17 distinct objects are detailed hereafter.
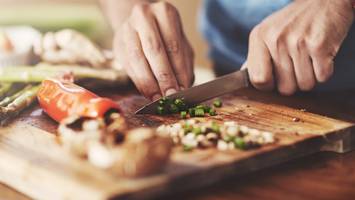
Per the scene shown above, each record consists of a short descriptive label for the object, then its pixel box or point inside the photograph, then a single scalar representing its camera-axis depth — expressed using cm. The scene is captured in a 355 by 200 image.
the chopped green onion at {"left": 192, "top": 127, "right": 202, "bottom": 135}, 79
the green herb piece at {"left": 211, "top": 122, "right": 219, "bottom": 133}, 79
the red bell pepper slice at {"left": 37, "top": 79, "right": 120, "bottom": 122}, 81
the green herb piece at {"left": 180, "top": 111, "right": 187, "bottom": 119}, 88
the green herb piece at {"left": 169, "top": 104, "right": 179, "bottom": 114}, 90
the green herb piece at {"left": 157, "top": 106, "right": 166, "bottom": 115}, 89
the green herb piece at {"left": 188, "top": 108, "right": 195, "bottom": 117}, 89
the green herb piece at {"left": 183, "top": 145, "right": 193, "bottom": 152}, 76
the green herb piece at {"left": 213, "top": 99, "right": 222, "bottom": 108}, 93
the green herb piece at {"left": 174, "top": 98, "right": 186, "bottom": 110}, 90
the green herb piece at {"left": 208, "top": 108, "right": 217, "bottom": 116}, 89
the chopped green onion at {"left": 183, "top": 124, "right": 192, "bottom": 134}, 80
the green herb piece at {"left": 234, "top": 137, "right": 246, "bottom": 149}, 76
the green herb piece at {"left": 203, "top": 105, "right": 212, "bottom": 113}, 90
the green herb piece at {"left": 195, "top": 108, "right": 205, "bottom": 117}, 89
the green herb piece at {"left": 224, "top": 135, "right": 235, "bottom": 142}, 77
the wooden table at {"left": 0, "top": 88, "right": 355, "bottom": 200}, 72
